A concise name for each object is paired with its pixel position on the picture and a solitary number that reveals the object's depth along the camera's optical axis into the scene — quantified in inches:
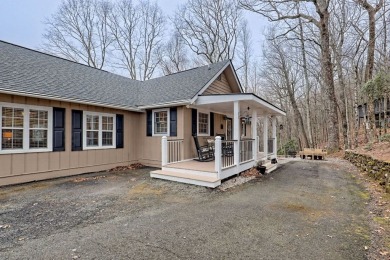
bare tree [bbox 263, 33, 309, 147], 785.6
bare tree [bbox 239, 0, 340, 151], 504.4
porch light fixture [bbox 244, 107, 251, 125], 502.1
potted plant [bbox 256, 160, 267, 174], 312.2
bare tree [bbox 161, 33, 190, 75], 978.1
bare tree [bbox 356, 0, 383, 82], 426.9
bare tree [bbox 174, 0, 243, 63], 825.5
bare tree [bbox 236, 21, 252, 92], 926.6
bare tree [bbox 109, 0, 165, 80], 922.6
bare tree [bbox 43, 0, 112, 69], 810.2
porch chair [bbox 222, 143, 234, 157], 276.1
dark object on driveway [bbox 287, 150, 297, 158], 622.2
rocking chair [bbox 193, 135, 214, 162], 327.0
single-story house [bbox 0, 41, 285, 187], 254.4
